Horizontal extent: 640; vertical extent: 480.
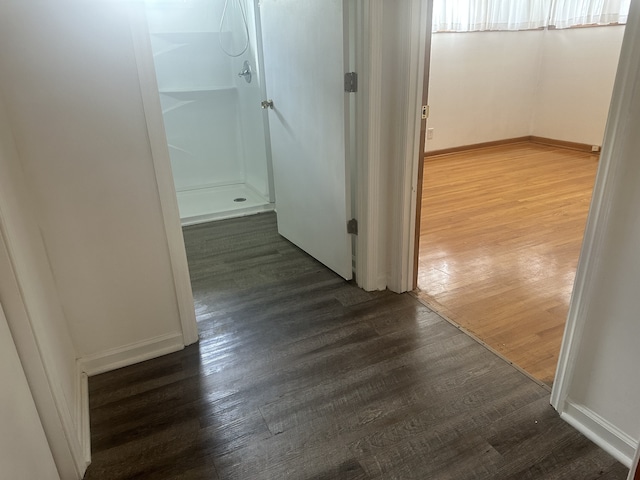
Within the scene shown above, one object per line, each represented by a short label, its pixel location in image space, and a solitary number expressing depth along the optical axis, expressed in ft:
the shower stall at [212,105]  12.50
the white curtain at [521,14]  15.96
